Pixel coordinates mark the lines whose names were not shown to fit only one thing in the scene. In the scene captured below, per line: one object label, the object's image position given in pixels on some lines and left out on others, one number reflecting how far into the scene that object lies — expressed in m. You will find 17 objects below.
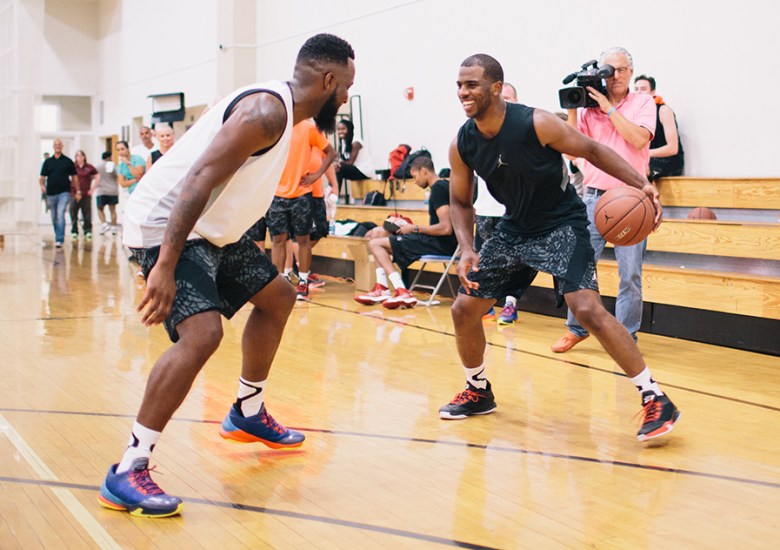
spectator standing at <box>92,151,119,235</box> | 17.52
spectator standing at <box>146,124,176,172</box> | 7.62
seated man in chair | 7.57
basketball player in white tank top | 2.70
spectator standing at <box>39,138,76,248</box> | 14.45
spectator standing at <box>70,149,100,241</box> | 17.34
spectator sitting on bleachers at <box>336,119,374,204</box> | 11.23
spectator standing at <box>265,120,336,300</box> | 7.86
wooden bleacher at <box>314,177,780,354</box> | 5.92
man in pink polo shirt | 5.44
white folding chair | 7.60
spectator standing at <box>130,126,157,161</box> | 9.45
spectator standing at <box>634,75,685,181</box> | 7.04
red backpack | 10.41
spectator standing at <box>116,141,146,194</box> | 13.20
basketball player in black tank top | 3.70
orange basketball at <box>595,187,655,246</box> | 4.03
